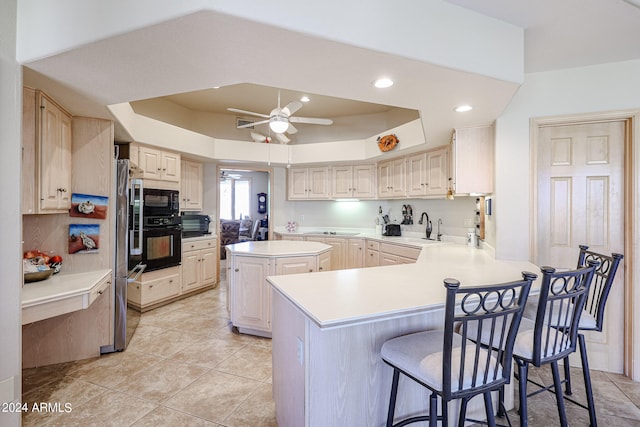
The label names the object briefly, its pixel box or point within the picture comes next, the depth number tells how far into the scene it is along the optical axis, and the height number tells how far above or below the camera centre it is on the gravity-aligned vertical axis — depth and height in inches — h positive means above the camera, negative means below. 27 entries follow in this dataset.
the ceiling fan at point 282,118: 130.3 +43.9
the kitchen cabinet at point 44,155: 78.4 +16.5
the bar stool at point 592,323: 68.2 -27.0
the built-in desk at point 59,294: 73.7 -22.1
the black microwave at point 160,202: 147.0 +5.4
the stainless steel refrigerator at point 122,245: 109.3 -12.4
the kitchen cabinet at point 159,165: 148.2 +25.3
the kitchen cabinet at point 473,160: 113.1 +21.0
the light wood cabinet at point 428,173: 144.6 +21.3
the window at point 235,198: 404.2 +20.5
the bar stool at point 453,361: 44.7 -25.5
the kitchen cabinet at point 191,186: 181.2 +17.1
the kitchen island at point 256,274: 119.3 -25.4
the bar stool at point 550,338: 53.6 -25.5
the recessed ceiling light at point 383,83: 75.4 +34.2
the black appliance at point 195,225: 183.0 -7.7
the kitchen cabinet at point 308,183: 212.2 +22.1
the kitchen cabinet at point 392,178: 173.6 +21.9
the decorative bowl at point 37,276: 86.1 -19.0
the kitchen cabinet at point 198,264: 174.2 -32.0
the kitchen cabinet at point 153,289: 148.3 -39.8
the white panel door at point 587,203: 98.1 +3.8
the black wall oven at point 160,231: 147.3 -9.4
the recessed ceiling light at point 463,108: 93.7 +34.2
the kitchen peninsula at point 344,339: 53.6 -25.6
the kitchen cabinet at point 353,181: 199.3 +22.1
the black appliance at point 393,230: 193.5 -11.0
